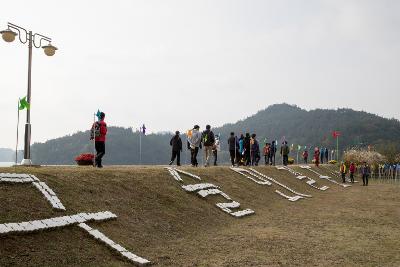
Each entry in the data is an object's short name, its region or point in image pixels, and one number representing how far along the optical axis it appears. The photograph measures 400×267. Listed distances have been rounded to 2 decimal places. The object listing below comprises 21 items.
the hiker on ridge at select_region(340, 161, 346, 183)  43.28
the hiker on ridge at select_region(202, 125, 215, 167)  25.86
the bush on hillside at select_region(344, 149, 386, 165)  74.45
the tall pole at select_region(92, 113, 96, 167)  17.48
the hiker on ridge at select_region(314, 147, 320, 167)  49.09
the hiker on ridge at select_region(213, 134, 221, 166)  30.42
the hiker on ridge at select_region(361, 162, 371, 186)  42.47
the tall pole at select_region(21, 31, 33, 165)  17.30
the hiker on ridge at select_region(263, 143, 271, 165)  39.74
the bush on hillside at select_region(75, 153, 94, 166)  22.00
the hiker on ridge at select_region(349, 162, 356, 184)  43.98
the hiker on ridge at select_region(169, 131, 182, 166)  24.66
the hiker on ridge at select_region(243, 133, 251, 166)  30.66
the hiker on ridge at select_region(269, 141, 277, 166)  40.07
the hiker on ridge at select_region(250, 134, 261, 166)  32.41
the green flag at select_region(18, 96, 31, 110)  18.05
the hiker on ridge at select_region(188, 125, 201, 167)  25.20
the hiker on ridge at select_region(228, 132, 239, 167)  29.27
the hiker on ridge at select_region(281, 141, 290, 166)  38.97
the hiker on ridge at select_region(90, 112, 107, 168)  17.45
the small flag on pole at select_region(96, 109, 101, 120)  17.93
